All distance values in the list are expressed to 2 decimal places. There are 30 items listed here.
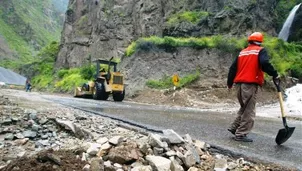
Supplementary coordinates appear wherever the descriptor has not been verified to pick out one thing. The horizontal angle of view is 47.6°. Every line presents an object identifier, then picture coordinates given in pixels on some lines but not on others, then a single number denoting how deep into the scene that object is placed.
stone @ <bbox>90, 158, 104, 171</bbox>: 4.05
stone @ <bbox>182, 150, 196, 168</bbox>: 4.48
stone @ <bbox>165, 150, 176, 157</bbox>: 4.56
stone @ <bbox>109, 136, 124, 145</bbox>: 4.85
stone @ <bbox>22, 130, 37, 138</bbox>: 6.32
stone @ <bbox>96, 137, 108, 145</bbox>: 5.00
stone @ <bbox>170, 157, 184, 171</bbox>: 4.20
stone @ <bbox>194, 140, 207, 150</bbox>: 5.23
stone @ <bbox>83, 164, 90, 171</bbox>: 4.05
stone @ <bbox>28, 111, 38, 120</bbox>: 7.84
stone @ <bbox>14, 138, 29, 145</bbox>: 5.91
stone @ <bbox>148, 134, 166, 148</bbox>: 4.74
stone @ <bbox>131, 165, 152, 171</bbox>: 4.11
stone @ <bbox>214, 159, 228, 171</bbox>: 4.36
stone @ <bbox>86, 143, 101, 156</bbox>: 4.64
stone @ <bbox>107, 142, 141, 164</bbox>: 4.35
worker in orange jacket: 6.39
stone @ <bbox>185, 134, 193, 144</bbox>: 5.13
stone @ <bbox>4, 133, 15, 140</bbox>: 6.15
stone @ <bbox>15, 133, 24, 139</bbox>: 6.19
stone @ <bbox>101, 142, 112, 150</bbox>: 4.67
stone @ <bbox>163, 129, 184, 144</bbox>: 4.94
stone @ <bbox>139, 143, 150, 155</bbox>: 4.65
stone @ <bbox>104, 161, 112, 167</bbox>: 4.14
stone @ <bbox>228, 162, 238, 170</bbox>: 4.46
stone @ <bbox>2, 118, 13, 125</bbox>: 7.19
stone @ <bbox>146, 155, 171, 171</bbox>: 4.10
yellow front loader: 22.00
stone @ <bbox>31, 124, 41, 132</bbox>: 6.78
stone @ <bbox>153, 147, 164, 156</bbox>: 4.67
